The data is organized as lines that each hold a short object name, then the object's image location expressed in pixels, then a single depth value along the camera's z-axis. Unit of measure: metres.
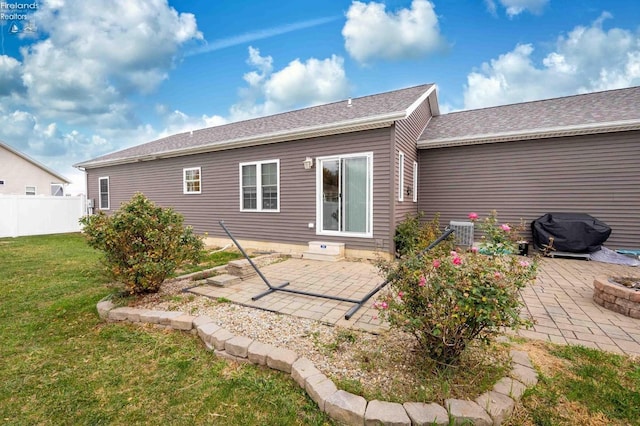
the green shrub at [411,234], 6.43
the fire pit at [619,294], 3.31
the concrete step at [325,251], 6.68
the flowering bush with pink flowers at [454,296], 1.81
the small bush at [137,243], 3.64
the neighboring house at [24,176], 16.16
